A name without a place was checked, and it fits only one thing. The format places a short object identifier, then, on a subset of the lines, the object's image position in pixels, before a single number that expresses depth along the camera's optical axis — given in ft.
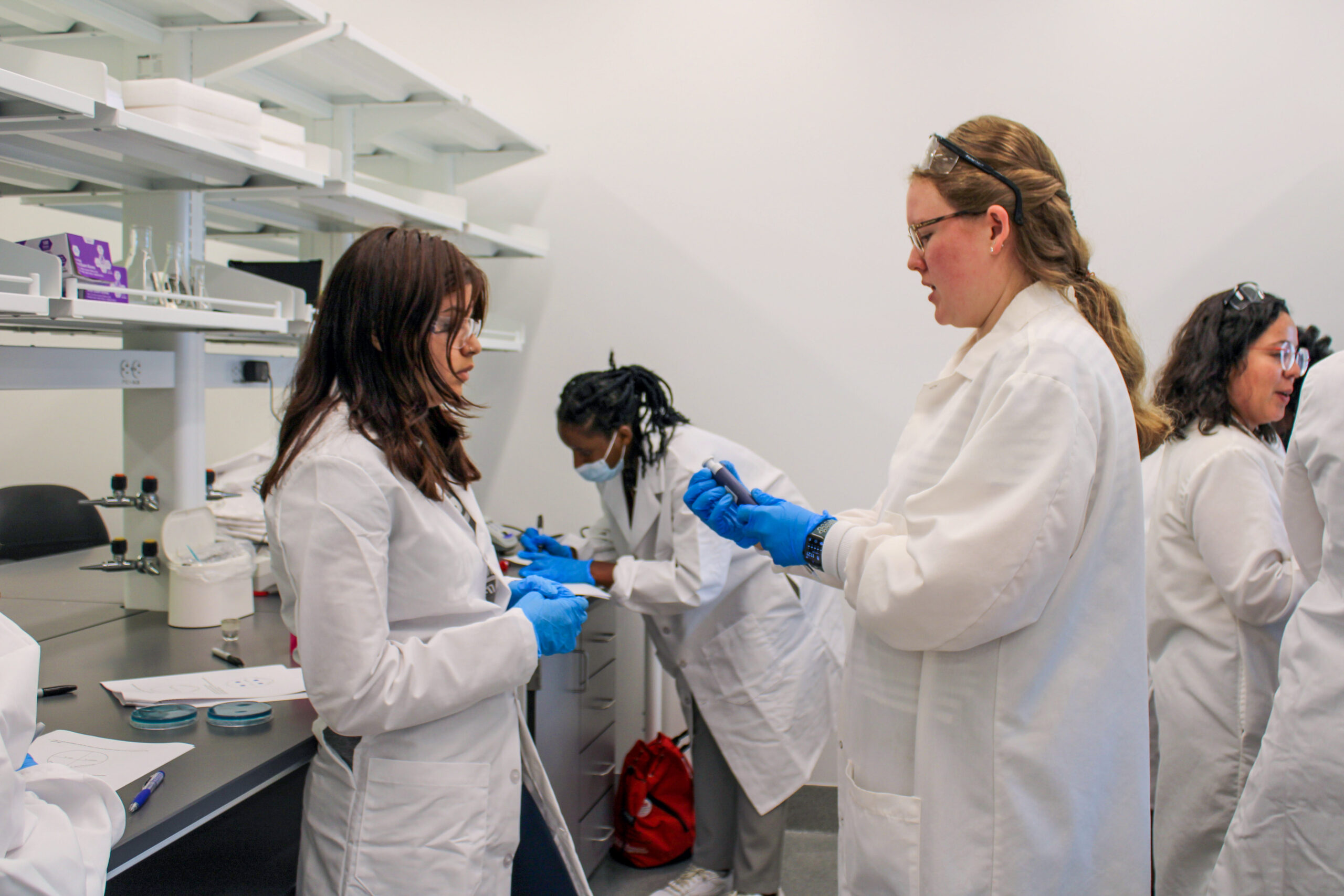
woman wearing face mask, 6.84
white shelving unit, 4.06
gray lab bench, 3.47
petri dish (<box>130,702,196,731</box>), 4.25
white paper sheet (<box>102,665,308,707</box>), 4.58
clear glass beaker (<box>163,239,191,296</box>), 5.40
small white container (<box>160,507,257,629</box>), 6.12
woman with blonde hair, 3.29
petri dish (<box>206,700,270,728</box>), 4.25
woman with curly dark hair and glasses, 5.50
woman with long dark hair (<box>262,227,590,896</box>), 3.50
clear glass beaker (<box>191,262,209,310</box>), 5.45
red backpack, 7.98
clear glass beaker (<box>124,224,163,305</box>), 5.36
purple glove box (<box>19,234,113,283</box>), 4.39
